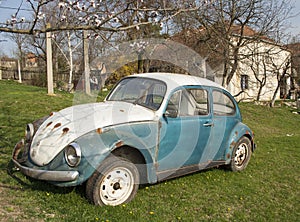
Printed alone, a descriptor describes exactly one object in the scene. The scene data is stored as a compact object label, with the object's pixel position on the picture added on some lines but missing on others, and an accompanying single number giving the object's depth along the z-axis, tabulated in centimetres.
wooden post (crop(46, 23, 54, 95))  1208
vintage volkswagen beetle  367
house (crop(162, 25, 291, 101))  1659
